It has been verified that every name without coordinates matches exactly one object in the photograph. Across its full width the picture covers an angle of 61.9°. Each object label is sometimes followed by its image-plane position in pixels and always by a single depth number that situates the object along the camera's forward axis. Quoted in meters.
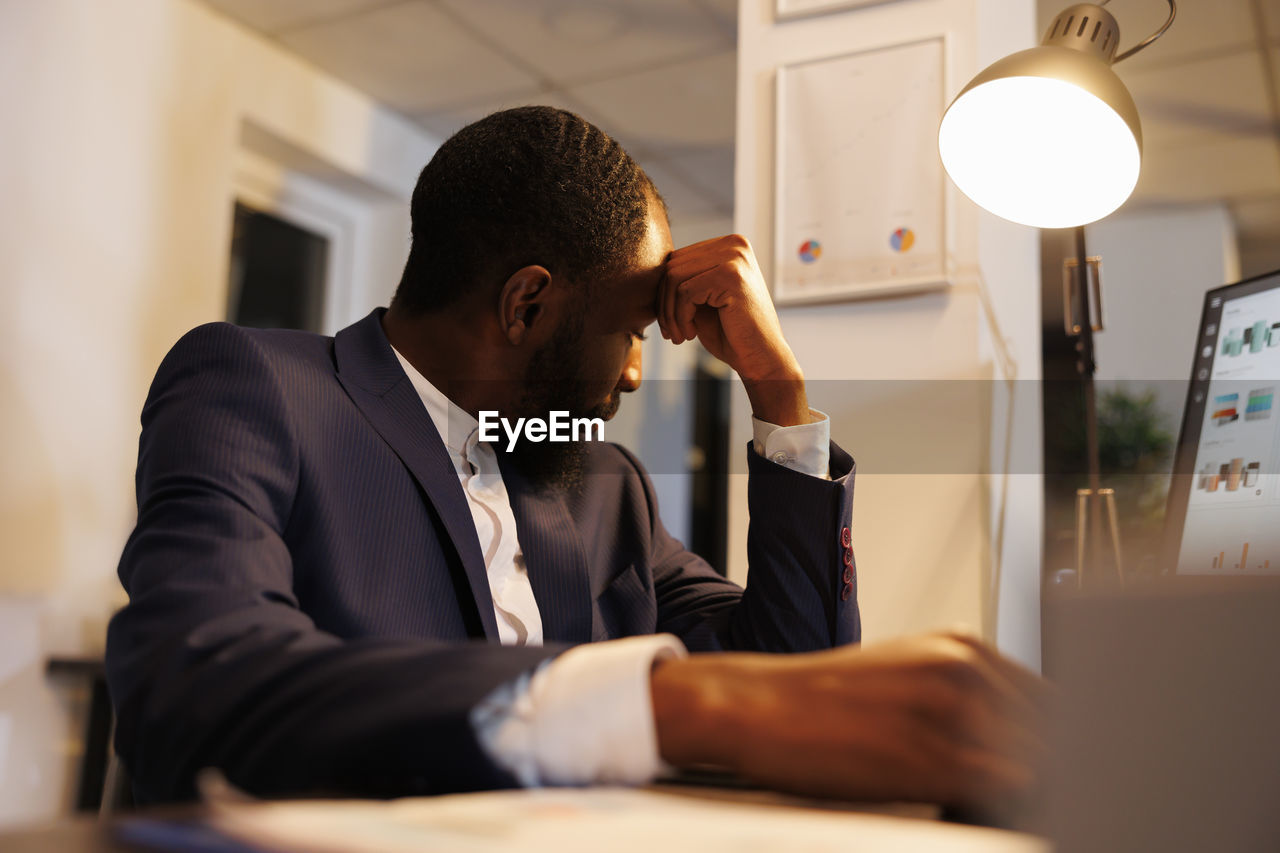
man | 0.47
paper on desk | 0.31
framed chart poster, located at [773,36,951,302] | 1.80
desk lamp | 1.34
